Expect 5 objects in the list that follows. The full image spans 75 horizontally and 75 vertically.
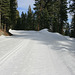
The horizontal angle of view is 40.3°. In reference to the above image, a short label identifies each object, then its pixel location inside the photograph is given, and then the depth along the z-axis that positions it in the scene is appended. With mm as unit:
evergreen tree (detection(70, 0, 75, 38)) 18352
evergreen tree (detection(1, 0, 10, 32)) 27255
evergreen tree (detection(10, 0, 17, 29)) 33381
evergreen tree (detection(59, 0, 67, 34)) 34656
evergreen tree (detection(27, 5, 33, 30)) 67700
